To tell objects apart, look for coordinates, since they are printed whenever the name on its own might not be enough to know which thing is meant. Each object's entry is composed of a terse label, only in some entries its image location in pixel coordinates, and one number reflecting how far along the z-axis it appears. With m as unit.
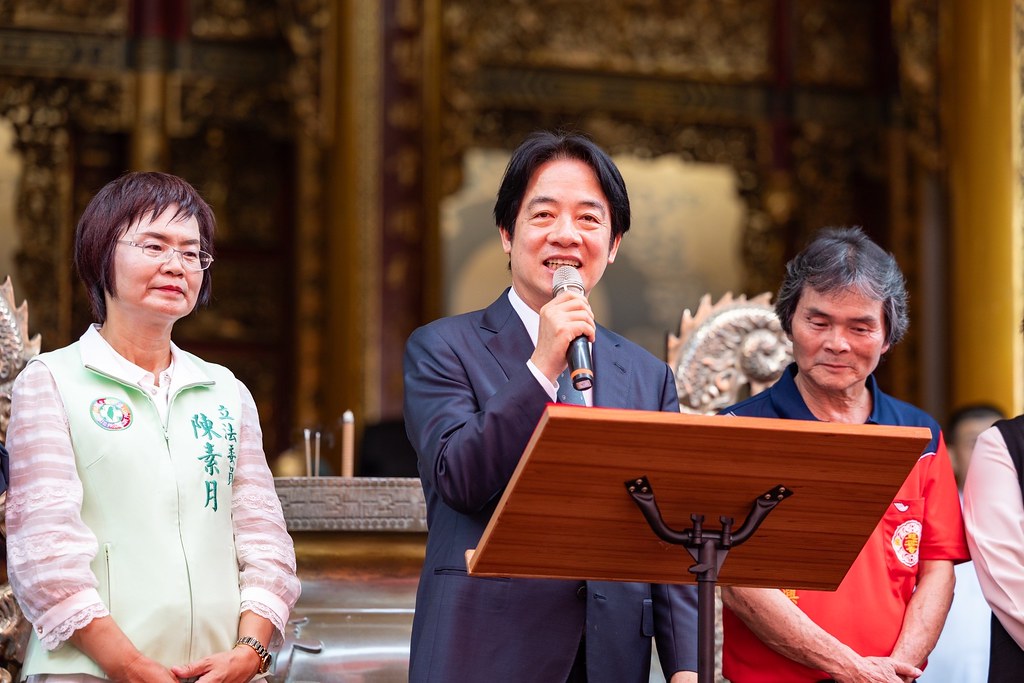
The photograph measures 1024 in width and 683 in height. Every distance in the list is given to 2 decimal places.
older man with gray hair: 4.49
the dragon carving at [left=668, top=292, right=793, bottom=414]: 6.21
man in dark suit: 3.77
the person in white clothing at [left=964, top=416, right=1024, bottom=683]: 4.54
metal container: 5.59
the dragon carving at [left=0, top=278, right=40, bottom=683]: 5.10
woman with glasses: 4.02
